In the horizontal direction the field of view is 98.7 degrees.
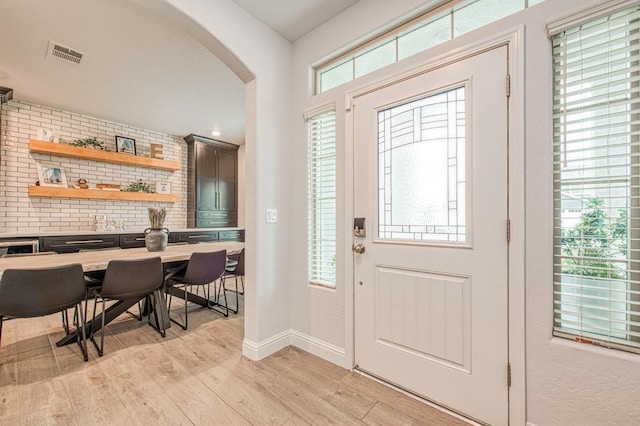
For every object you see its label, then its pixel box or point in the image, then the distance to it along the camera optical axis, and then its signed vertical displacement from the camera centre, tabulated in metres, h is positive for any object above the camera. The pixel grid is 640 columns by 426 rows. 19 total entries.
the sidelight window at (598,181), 1.16 +0.14
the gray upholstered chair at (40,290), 1.80 -0.53
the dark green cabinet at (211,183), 5.41 +0.63
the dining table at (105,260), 2.12 -0.39
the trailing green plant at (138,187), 4.75 +0.47
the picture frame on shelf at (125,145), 4.62 +1.17
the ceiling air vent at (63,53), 2.58 +1.57
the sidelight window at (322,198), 2.19 +0.12
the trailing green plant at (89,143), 4.16 +1.09
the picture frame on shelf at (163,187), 5.11 +0.49
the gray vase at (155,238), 2.84 -0.26
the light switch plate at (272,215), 2.24 -0.02
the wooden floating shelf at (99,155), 3.82 +0.91
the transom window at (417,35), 1.52 +1.14
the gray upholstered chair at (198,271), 2.78 -0.61
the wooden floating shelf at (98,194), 3.83 +0.30
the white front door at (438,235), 1.44 -0.13
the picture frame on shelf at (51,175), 3.93 +0.56
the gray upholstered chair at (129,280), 2.21 -0.57
